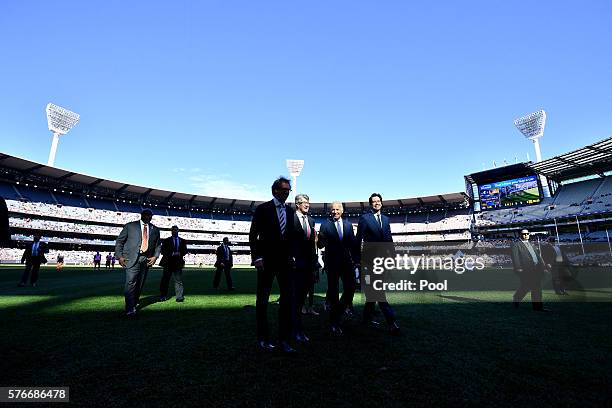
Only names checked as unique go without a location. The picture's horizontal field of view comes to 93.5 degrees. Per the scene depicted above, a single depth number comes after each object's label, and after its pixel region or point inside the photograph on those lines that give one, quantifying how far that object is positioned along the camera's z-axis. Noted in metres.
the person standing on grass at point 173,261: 7.51
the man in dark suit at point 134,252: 5.39
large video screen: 45.03
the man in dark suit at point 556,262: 9.09
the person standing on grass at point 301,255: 3.95
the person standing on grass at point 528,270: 6.56
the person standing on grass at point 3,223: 3.42
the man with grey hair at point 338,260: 4.43
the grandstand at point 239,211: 38.97
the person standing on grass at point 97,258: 25.75
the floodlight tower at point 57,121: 51.47
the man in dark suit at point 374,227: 4.61
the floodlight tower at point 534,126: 50.41
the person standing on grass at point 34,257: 10.28
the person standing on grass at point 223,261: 10.45
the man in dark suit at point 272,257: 3.46
